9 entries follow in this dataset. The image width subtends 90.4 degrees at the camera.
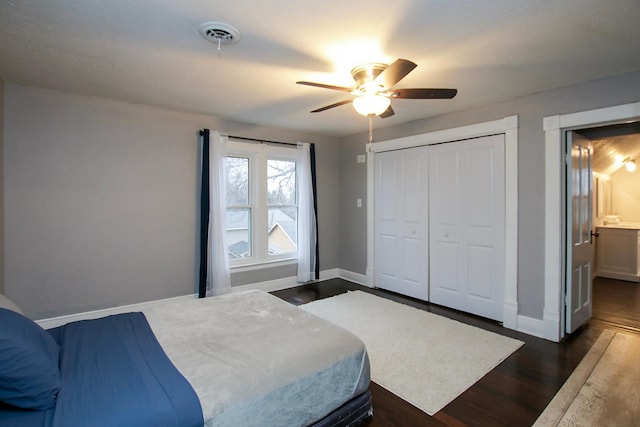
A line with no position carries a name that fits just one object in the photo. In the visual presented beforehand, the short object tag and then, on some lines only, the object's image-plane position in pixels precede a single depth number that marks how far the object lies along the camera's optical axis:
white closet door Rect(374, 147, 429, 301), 4.25
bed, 1.23
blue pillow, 1.21
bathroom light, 5.79
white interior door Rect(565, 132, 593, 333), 3.10
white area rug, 2.31
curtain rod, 4.31
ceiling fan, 2.25
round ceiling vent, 1.95
